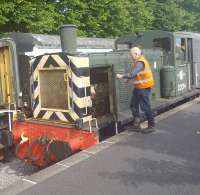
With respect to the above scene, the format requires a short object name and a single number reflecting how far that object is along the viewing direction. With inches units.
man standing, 181.7
